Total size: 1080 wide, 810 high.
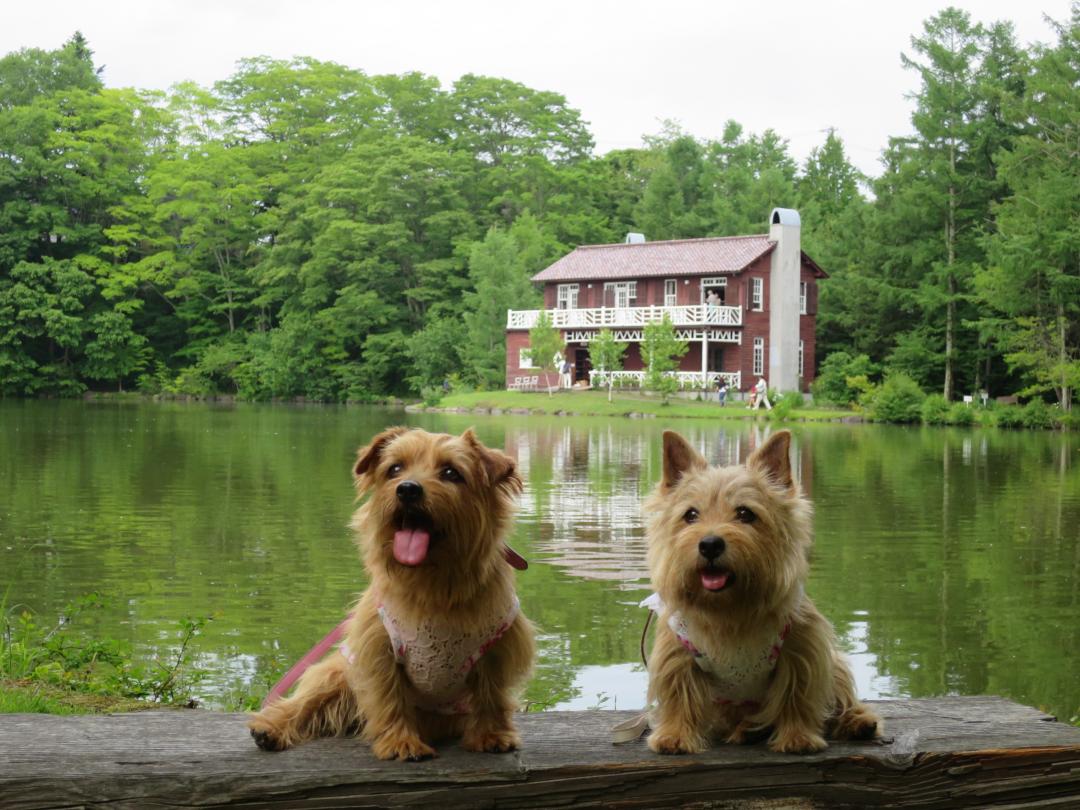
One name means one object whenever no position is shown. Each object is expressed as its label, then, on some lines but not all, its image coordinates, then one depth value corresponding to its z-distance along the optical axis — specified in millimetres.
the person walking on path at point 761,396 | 42156
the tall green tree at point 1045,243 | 36228
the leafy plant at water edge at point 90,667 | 5617
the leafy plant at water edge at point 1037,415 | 36312
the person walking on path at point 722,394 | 44650
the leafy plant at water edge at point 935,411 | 38156
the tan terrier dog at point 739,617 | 3006
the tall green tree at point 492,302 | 52562
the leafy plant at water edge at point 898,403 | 38375
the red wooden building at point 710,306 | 49375
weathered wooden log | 2742
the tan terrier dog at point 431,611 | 2973
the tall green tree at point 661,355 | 44438
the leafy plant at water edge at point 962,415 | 37781
